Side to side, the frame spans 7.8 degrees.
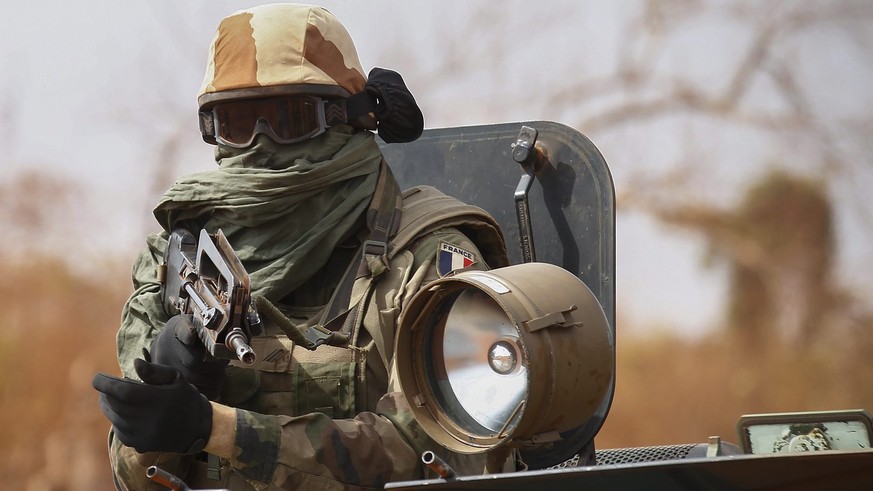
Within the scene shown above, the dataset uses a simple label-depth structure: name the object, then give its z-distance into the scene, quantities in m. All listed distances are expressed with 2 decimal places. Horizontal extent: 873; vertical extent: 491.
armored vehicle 8.02
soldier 8.60
